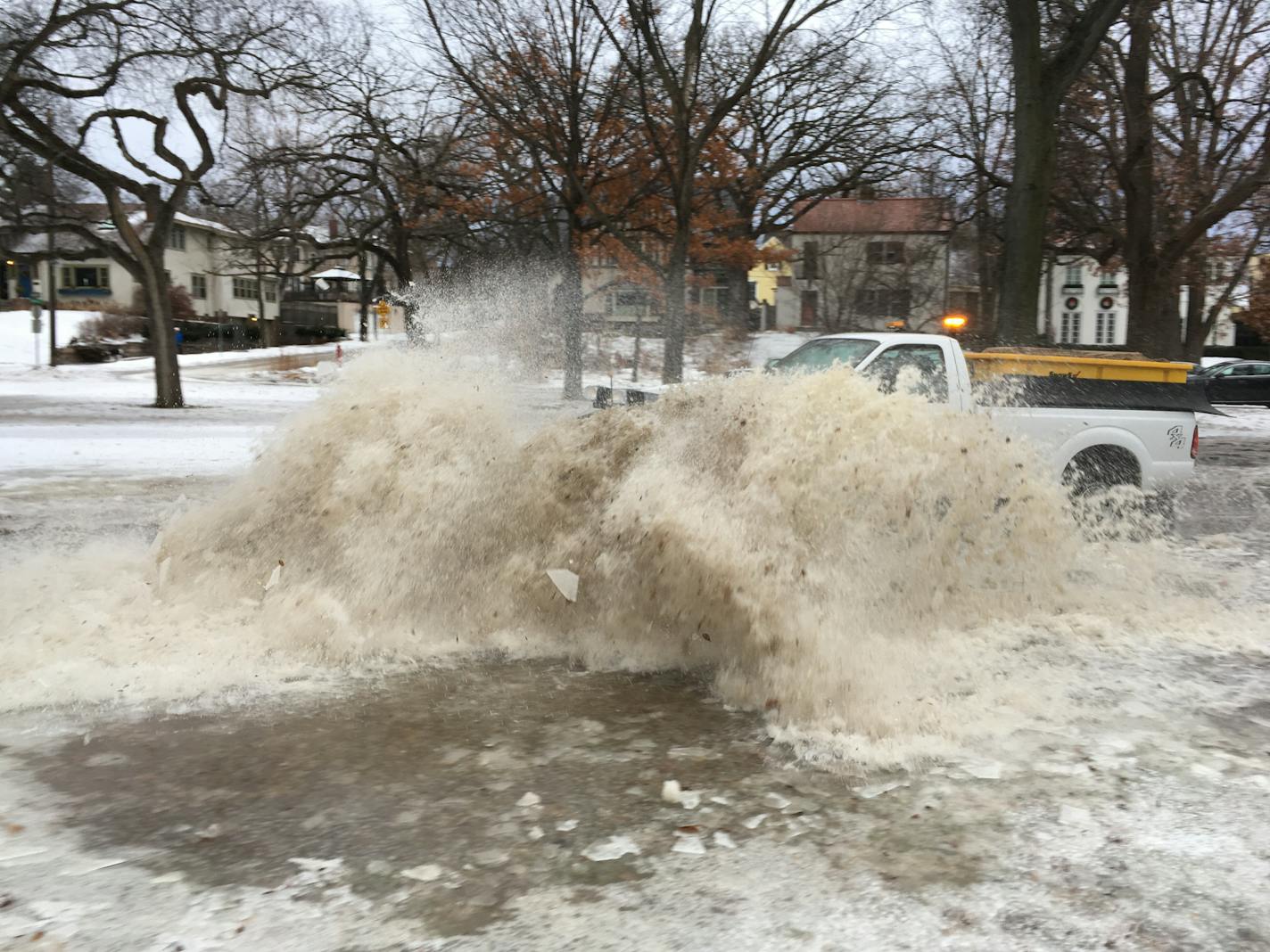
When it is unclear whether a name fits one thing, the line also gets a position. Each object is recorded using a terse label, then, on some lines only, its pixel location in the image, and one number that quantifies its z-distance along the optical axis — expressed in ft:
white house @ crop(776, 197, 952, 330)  144.46
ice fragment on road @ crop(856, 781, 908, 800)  12.89
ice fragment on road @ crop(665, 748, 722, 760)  14.19
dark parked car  101.40
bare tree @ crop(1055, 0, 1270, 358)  75.77
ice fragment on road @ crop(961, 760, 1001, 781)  13.41
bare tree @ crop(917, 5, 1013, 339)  89.30
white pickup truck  28.02
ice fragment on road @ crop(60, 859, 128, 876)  10.68
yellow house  180.14
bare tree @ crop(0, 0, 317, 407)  58.54
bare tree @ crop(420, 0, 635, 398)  64.18
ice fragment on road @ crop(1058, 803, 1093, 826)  12.07
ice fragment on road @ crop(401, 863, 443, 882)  10.69
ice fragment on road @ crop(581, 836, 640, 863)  11.23
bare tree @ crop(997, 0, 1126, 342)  52.13
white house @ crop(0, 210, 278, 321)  208.75
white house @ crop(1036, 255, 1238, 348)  222.69
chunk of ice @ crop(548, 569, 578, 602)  18.71
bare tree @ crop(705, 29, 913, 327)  83.97
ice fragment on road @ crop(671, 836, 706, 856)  11.37
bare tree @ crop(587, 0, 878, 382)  57.93
